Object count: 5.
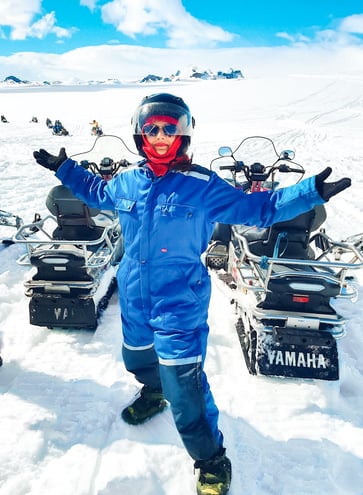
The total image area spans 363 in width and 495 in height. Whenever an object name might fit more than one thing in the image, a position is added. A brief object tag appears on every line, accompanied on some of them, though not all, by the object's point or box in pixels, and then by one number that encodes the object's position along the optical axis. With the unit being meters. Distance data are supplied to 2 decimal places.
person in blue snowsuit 1.89
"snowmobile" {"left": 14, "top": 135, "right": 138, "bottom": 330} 3.22
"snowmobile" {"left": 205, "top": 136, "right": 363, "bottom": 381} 2.72
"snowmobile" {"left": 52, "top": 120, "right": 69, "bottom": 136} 15.84
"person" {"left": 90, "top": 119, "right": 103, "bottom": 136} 16.26
